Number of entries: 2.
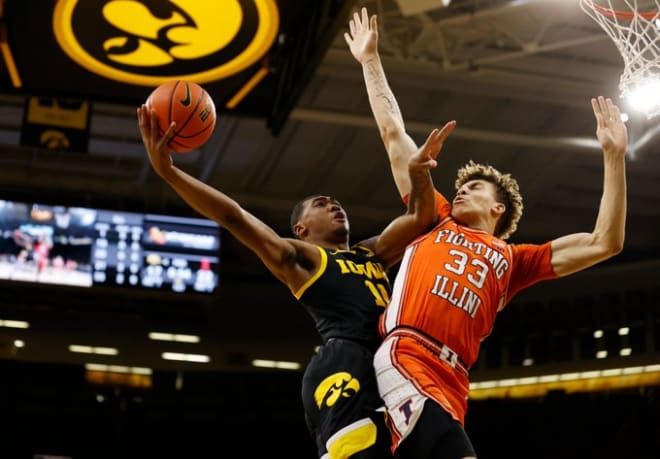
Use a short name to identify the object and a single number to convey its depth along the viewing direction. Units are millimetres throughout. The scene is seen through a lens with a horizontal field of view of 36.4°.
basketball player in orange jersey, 3727
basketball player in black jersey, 3938
